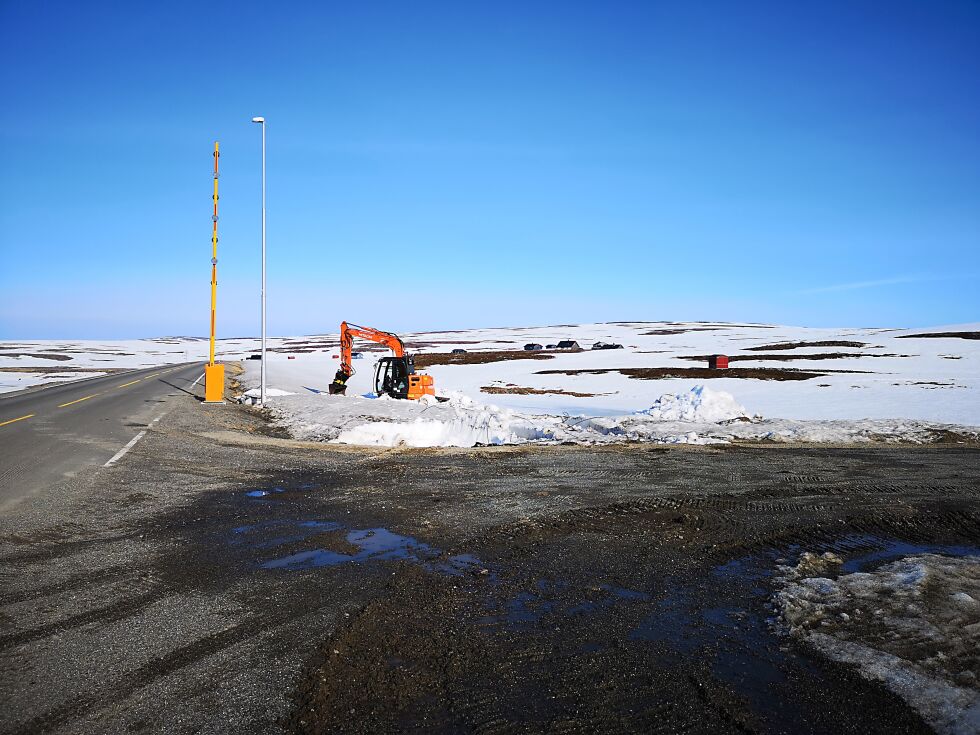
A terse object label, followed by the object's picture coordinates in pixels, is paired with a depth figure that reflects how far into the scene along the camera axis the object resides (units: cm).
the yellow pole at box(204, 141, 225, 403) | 2552
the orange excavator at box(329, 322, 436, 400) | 2511
